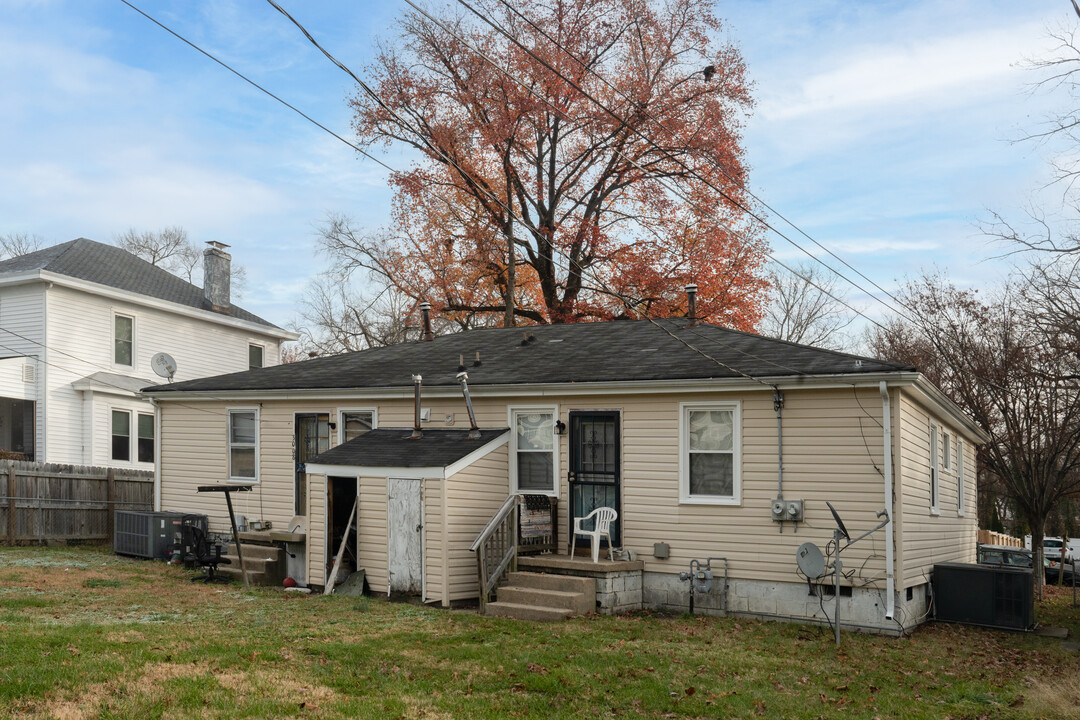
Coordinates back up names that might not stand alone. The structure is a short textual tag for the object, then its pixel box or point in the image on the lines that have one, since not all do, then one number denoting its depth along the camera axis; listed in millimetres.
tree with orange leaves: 27953
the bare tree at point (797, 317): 42062
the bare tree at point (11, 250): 47469
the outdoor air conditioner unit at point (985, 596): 13633
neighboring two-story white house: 23375
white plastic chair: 13453
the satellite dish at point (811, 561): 11758
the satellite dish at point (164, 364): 20641
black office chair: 15188
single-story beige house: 12656
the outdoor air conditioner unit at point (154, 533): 17656
